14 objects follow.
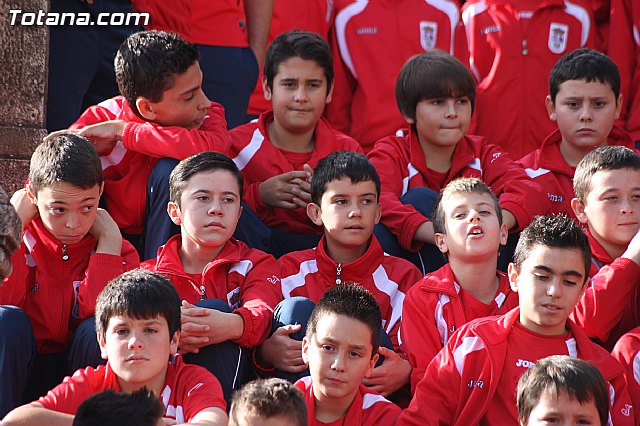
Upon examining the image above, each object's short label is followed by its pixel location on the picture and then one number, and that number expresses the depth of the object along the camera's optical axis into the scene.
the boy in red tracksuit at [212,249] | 9.17
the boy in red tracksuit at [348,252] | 9.37
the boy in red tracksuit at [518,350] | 7.96
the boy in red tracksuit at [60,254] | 8.71
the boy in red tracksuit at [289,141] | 10.32
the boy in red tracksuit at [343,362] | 7.84
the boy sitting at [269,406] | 6.68
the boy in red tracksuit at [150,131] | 9.87
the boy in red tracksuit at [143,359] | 7.62
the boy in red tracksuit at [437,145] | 10.70
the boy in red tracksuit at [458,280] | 8.67
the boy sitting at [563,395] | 7.18
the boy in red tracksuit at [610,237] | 8.73
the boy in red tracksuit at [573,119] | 10.66
